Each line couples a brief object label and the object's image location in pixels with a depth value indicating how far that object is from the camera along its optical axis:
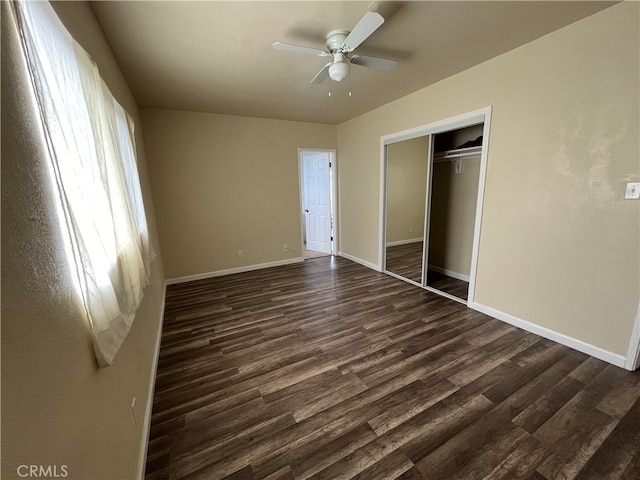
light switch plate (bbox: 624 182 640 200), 1.76
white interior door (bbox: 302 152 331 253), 5.15
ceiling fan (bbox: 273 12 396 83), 1.61
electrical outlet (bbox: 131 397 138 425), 1.31
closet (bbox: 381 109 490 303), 3.34
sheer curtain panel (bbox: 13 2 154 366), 0.76
